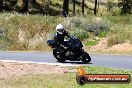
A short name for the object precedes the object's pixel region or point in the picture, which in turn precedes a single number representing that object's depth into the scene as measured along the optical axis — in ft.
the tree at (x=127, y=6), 189.58
